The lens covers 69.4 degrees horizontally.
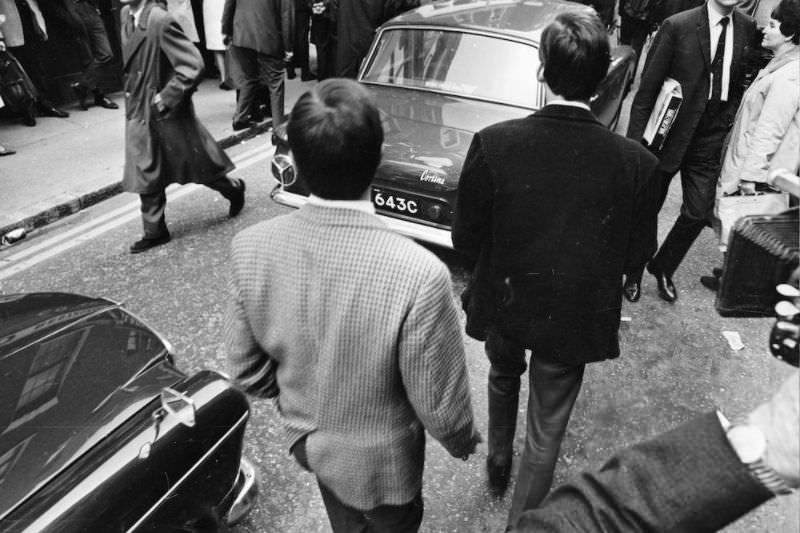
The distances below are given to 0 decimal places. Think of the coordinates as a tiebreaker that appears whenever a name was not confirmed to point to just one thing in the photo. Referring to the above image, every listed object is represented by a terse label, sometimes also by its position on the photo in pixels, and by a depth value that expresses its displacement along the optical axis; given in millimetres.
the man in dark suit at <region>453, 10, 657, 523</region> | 1812
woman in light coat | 2920
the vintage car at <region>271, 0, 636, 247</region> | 3832
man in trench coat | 4148
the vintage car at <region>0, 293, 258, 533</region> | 1523
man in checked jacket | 1324
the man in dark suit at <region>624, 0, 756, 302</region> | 3436
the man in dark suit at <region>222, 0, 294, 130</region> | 6738
